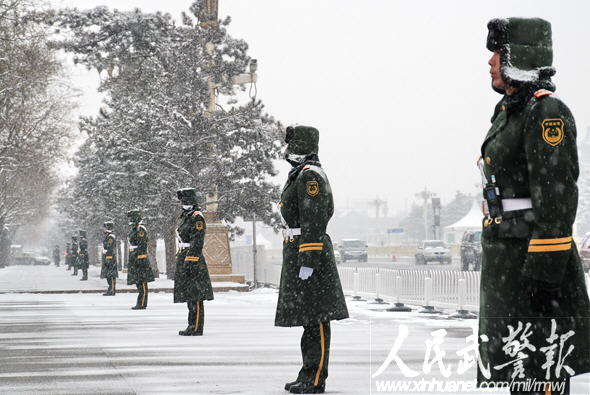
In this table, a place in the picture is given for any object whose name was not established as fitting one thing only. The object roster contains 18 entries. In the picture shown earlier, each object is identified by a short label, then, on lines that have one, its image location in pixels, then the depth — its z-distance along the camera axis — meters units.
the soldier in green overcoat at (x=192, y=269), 14.64
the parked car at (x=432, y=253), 59.81
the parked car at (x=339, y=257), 67.97
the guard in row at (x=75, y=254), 51.47
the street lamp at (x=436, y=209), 74.44
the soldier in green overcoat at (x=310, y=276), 8.44
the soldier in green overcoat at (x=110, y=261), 28.21
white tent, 69.38
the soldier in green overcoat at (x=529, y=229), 4.72
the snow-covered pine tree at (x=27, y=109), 35.69
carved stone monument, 33.75
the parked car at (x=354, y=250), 68.38
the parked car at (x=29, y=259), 107.25
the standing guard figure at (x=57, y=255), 86.17
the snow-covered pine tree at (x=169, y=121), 33.41
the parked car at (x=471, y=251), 44.19
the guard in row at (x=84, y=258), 42.31
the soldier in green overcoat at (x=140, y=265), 21.80
